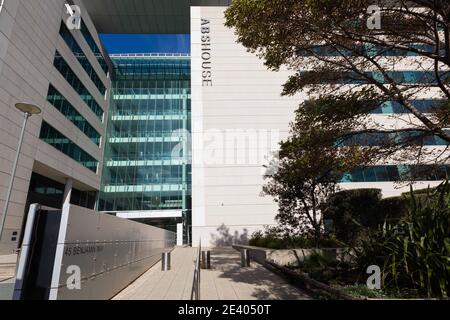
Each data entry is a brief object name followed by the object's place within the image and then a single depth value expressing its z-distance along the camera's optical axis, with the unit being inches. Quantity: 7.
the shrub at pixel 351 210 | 535.5
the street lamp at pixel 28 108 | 413.4
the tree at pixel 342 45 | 225.3
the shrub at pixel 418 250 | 205.0
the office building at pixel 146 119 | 830.5
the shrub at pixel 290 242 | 515.2
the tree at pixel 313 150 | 260.1
